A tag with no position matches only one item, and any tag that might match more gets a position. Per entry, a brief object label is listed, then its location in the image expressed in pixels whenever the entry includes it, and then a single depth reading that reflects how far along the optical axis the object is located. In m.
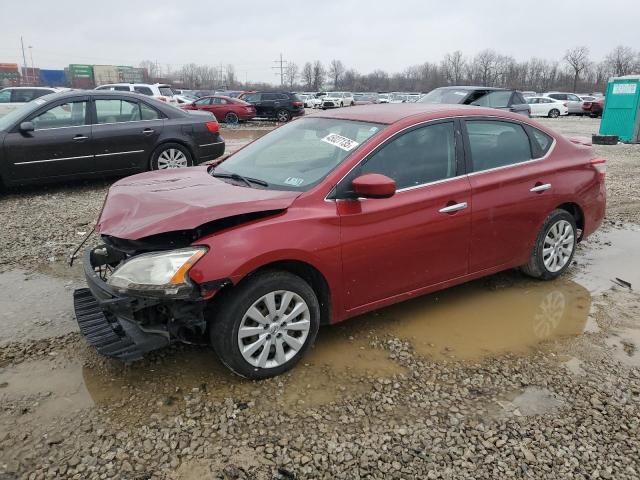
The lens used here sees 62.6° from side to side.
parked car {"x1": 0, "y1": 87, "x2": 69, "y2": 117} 16.61
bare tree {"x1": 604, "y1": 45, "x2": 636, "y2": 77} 76.44
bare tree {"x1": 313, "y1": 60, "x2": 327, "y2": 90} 98.50
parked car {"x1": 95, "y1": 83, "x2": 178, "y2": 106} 20.48
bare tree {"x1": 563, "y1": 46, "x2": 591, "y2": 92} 77.86
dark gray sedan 7.62
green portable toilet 16.02
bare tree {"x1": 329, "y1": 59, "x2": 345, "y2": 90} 111.56
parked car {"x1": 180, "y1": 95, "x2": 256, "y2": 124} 24.36
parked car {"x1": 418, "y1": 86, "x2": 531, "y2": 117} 13.06
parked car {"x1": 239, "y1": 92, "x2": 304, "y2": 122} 25.98
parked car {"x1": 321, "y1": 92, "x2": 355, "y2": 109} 40.05
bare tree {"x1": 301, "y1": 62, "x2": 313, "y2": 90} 104.38
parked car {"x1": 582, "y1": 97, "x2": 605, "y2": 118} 31.98
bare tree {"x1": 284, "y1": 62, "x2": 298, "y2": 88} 110.54
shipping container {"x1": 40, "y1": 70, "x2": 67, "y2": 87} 86.24
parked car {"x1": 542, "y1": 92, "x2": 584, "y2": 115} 34.03
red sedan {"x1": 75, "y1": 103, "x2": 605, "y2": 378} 3.03
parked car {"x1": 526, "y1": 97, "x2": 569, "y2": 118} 32.47
